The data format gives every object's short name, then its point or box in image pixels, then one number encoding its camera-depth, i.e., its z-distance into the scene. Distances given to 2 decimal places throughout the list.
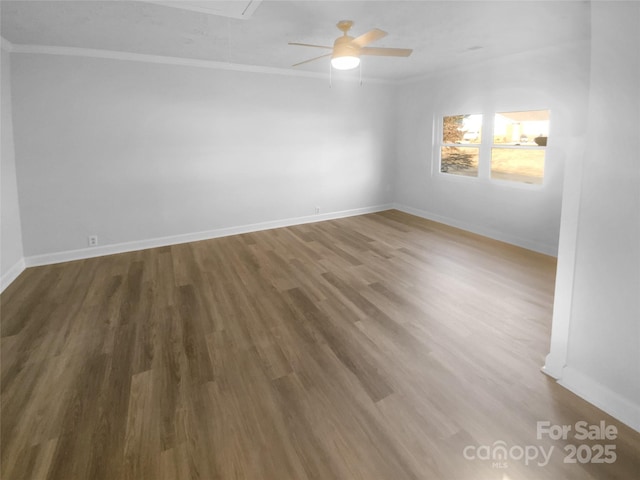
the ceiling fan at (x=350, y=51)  2.94
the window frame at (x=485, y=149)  4.36
